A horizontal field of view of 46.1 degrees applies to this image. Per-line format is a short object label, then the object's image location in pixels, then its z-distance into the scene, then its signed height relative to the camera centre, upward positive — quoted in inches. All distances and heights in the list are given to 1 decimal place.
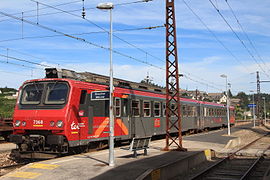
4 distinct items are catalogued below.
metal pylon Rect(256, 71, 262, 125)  1929.6 +66.8
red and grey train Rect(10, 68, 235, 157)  474.3 -8.5
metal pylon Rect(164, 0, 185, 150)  569.9 +98.7
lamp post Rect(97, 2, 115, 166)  403.9 -11.2
